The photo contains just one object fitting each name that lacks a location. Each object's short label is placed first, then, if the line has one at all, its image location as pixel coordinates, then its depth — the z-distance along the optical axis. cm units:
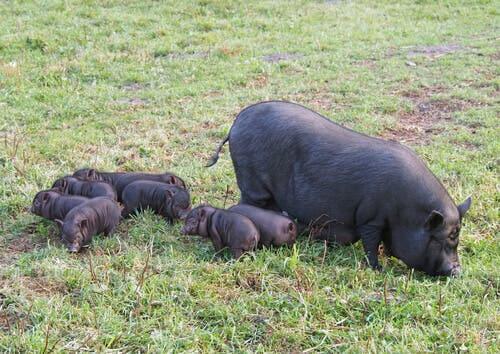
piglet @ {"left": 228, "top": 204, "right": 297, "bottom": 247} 896
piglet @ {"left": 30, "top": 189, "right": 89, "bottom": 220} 967
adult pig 850
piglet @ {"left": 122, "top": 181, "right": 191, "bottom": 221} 1009
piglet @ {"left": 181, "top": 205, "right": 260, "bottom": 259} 877
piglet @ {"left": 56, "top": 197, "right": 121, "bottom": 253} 907
